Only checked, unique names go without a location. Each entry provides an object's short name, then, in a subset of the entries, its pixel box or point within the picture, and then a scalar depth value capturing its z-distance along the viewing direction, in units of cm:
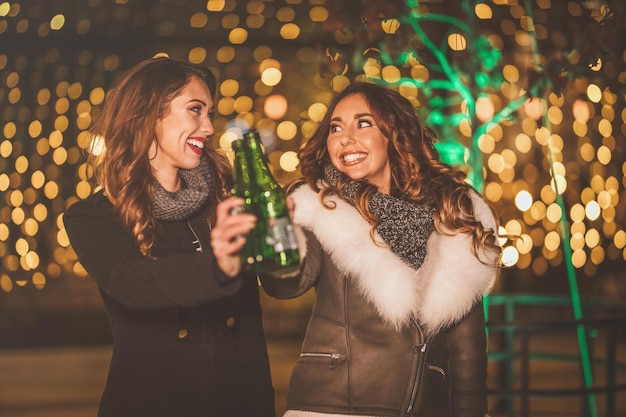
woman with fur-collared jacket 218
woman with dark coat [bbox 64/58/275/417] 204
